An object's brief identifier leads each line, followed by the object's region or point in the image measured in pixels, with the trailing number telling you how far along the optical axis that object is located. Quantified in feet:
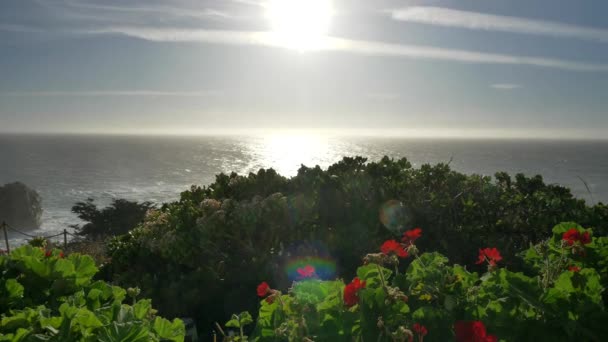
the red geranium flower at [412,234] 10.91
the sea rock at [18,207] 170.60
